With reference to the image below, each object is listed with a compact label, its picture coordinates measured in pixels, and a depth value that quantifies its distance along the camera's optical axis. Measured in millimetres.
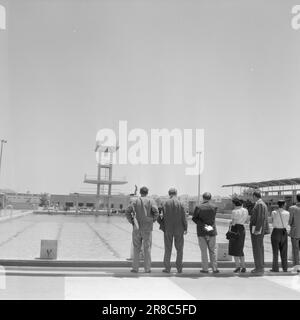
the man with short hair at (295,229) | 9812
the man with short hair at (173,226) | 9328
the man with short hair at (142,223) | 9258
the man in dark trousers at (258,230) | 9453
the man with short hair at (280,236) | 9688
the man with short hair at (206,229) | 9352
